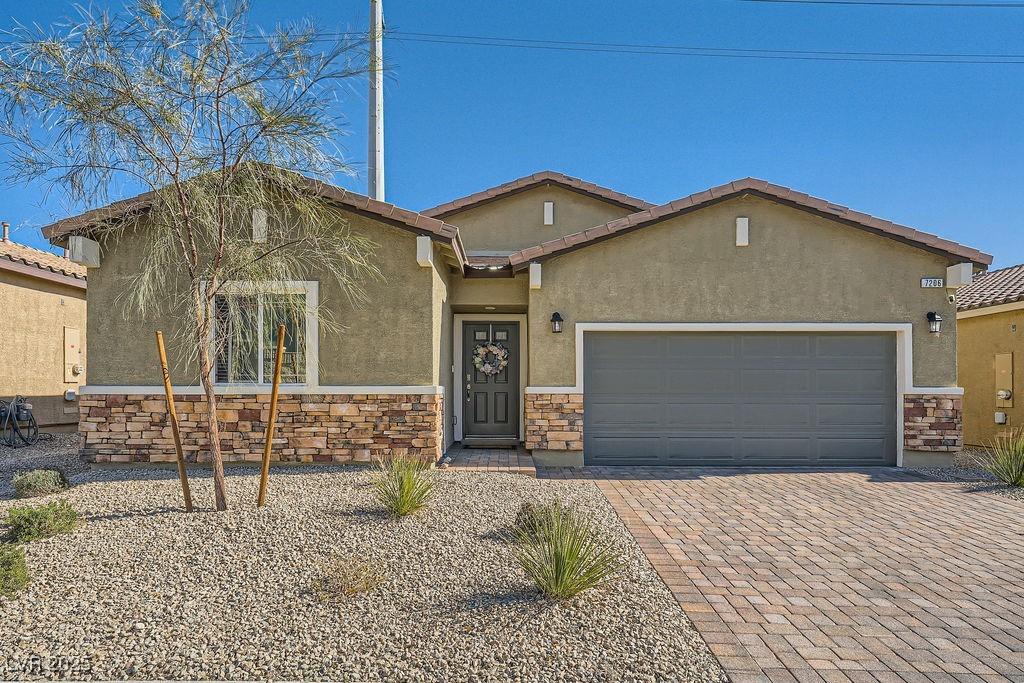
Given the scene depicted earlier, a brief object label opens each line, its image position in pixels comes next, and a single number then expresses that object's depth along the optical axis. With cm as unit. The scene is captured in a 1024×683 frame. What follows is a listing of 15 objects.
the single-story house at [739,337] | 990
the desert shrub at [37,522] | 562
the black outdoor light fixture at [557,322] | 993
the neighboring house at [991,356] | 1194
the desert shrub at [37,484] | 736
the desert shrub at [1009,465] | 859
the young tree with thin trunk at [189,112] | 595
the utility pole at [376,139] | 1286
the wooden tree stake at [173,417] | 631
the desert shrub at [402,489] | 638
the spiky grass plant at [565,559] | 440
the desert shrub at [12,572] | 446
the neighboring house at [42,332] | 1256
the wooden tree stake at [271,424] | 663
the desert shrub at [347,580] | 455
